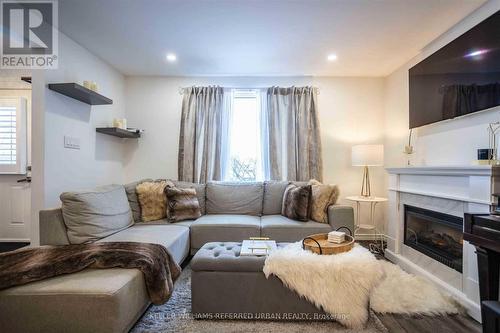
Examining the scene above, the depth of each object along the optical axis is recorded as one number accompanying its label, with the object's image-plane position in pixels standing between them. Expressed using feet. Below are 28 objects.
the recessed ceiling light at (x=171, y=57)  10.29
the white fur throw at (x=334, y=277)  5.54
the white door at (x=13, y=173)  11.31
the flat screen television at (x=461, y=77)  6.47
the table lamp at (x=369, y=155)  10.70
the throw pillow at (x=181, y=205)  9.83
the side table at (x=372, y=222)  10.50
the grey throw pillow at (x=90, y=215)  7.03
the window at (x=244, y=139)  12.80
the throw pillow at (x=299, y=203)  9.68
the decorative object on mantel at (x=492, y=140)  6.34
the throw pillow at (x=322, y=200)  9.73
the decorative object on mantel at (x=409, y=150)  9.90
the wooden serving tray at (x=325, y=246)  6.11
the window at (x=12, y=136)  11.30
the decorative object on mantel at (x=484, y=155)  6.32
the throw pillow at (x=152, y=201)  9.99
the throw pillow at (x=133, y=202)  9.96
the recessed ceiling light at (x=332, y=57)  10.25
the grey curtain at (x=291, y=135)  12.25
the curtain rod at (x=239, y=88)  12.67
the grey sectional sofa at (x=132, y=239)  4.54
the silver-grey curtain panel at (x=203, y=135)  12.37
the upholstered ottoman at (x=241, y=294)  5.83
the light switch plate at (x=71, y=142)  8.81
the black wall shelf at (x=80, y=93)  8.04
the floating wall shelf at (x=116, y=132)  10.58
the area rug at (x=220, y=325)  5.60
